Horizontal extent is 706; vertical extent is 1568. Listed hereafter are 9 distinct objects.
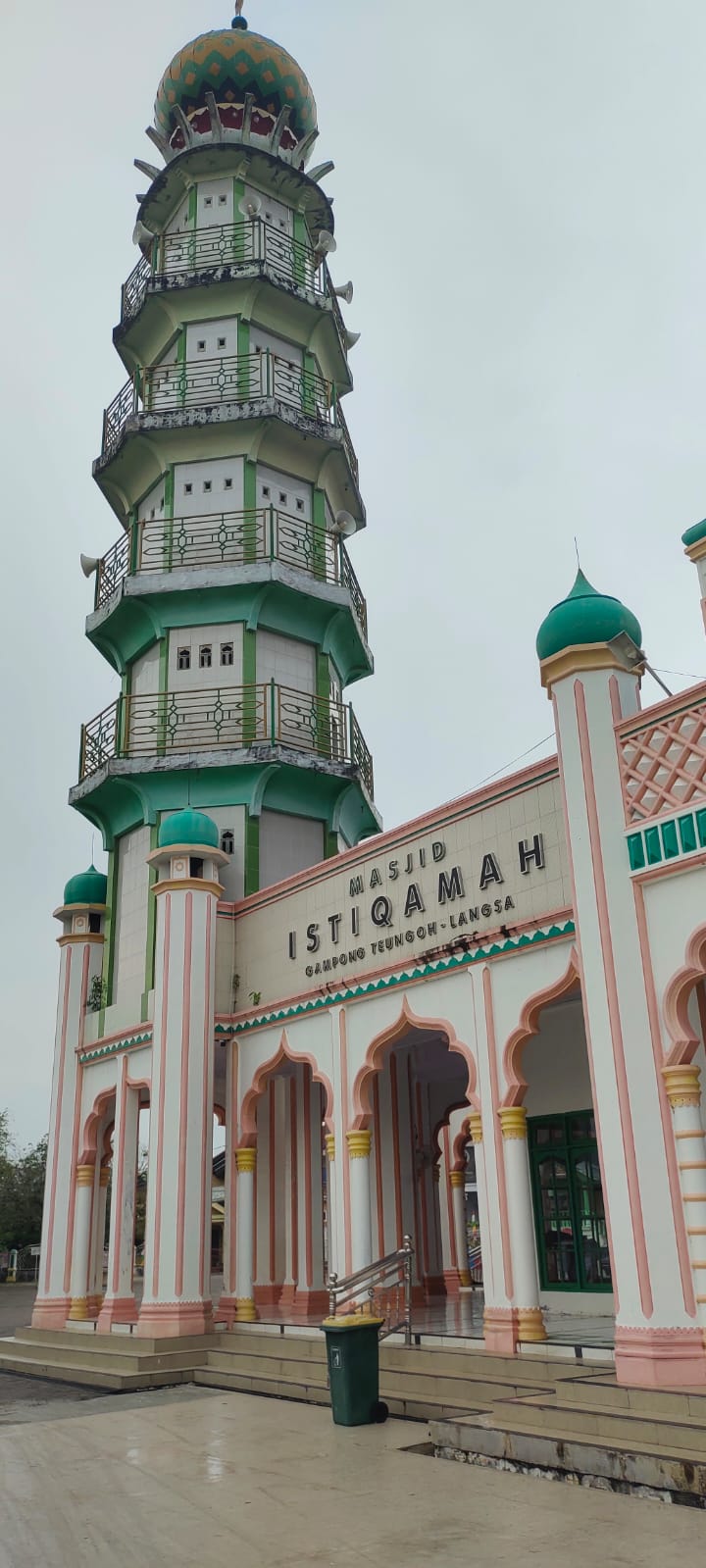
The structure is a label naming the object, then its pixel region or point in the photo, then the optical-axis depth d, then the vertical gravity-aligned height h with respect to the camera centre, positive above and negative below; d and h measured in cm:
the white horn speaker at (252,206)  2217 +1839
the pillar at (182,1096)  1530 +209
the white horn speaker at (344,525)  2169 +1252
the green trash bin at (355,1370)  977 -89
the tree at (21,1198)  4934 +278
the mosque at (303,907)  927 +362
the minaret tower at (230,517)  1912 +1228
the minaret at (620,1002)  841 +177
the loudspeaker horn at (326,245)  2312 +1845
